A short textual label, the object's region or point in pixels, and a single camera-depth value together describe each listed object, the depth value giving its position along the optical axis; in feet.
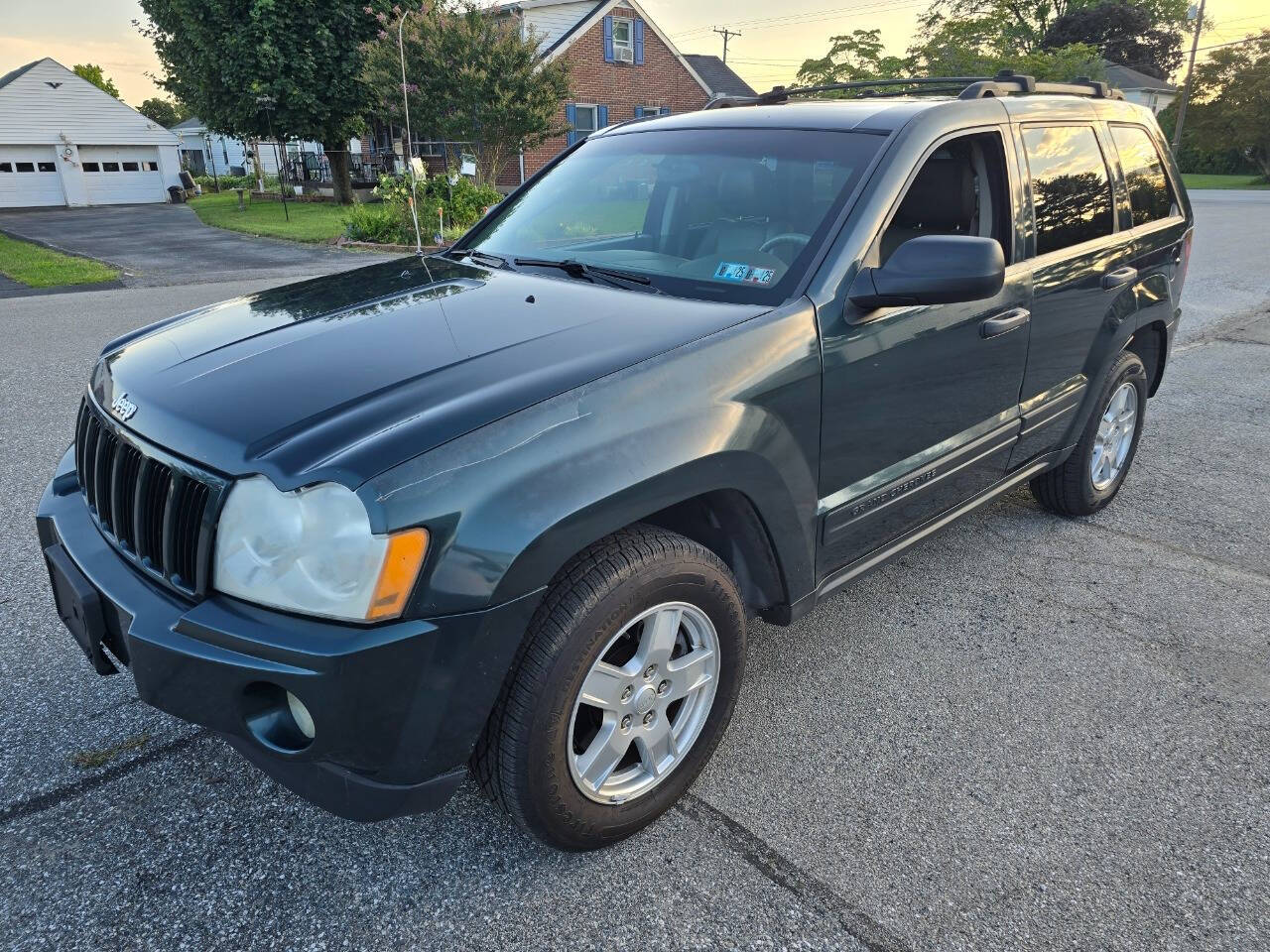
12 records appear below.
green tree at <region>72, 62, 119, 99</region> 265.34
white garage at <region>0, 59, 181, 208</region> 117.80
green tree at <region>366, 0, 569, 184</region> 76.64
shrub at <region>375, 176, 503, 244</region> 54.34
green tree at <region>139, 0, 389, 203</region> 88.89
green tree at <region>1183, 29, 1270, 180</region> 142.92
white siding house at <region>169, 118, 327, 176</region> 189.37
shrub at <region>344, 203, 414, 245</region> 54.75
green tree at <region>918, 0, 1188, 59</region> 186.44
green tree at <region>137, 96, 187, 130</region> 281.80
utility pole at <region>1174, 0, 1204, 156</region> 149.69
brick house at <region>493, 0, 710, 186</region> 104.47
